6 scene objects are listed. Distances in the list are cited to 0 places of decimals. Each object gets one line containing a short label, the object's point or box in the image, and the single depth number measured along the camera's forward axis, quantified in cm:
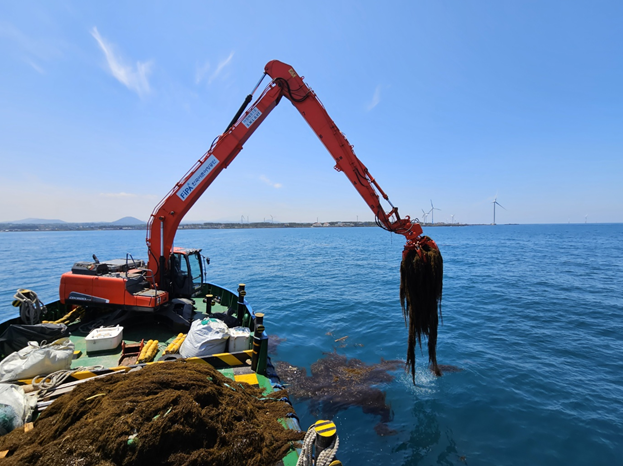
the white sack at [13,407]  360
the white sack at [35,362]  493
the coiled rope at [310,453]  296
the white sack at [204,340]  597
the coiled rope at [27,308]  709
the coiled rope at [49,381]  449
